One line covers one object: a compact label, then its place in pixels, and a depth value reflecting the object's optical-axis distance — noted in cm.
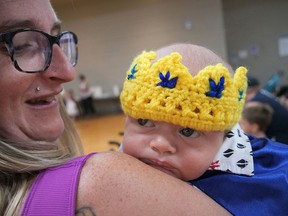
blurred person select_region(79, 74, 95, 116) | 1112
